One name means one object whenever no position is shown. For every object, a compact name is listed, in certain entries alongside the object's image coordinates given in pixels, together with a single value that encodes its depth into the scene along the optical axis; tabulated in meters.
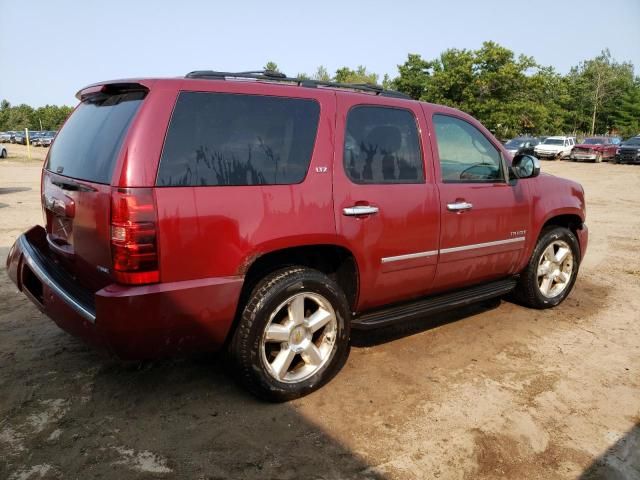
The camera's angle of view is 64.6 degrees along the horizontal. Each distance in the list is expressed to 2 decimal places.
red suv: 2.50
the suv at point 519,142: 29.52
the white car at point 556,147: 32.28
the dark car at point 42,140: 47.23
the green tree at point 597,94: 53.97
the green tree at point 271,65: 53.12
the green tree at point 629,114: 51.53
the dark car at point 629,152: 28.84
